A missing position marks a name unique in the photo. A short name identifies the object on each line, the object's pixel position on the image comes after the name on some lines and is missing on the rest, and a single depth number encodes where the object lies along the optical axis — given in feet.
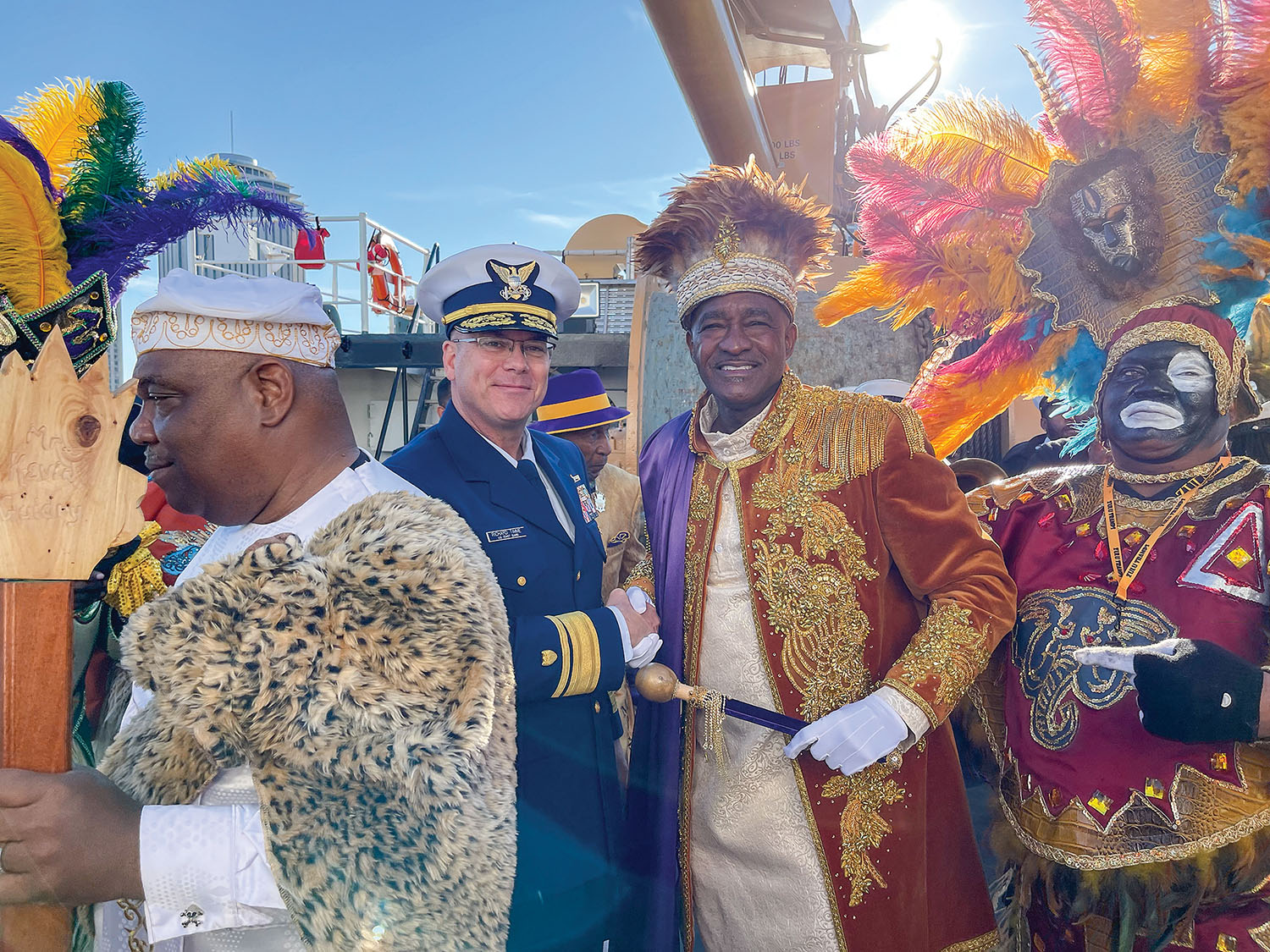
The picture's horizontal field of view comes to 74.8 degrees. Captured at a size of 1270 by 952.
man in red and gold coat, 7.35
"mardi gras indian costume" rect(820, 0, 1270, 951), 6.94
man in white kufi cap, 3.88
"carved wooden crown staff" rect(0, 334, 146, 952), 3.95
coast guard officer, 6.69
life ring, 34.42
